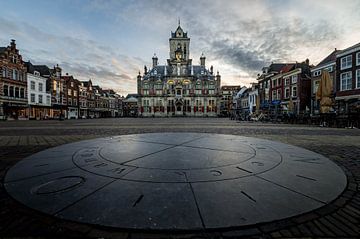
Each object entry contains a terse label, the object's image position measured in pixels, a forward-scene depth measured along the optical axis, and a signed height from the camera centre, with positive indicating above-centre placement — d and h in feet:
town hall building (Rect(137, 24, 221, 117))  259.39 +31.82
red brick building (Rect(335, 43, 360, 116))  79.59 +17.13
